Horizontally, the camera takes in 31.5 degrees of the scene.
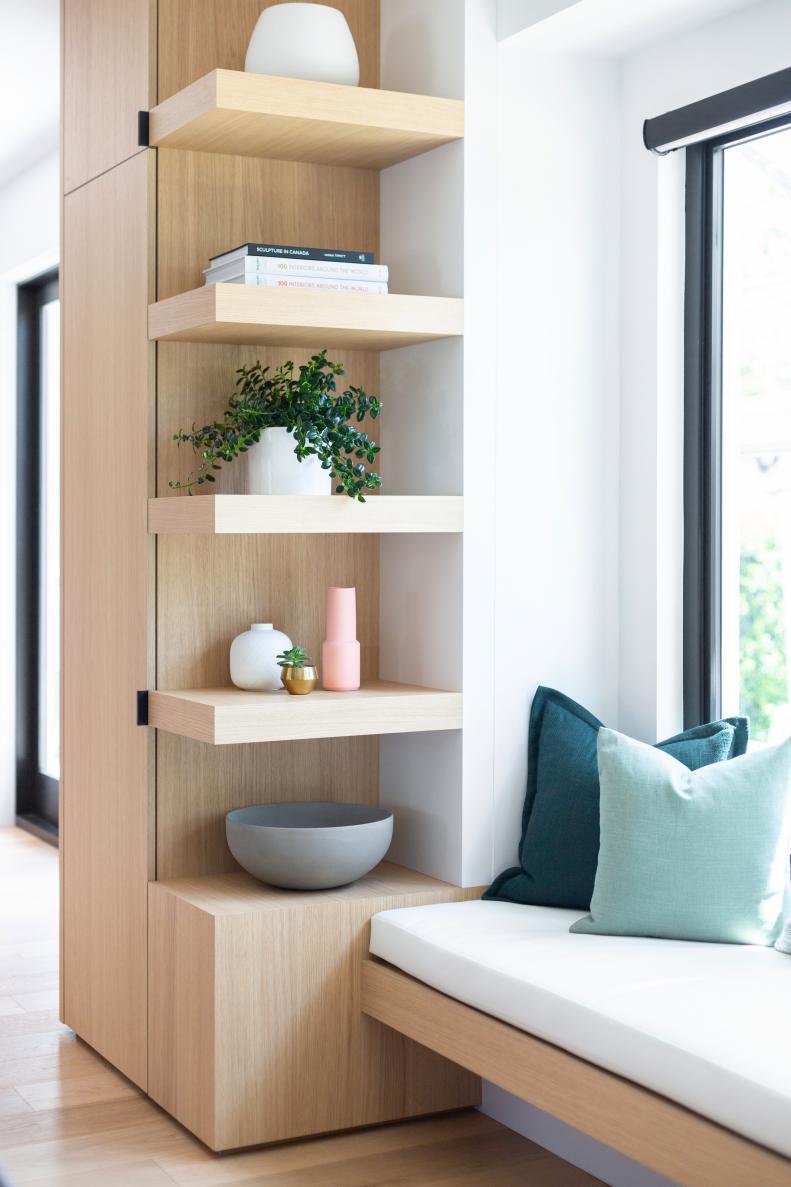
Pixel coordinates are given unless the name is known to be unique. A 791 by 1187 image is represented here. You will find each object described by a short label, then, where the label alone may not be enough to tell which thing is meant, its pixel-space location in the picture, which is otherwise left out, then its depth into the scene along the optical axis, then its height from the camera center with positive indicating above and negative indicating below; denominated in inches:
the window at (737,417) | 109.6 +10.9
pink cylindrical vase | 113.6 -7.7
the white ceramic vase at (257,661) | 112.0 -8.8
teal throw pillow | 106.0 -19.2
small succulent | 110.1 -8.4
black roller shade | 102.0 +32.9
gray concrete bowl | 106.3 -23.0
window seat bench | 73.2 -28.4
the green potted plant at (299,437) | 107.9 +9.0
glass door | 234.2 -0.7
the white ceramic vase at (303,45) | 108.3 +39.5
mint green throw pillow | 94.7 -20.6
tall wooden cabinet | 104.9 -2.4
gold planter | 109.4 -10.0
